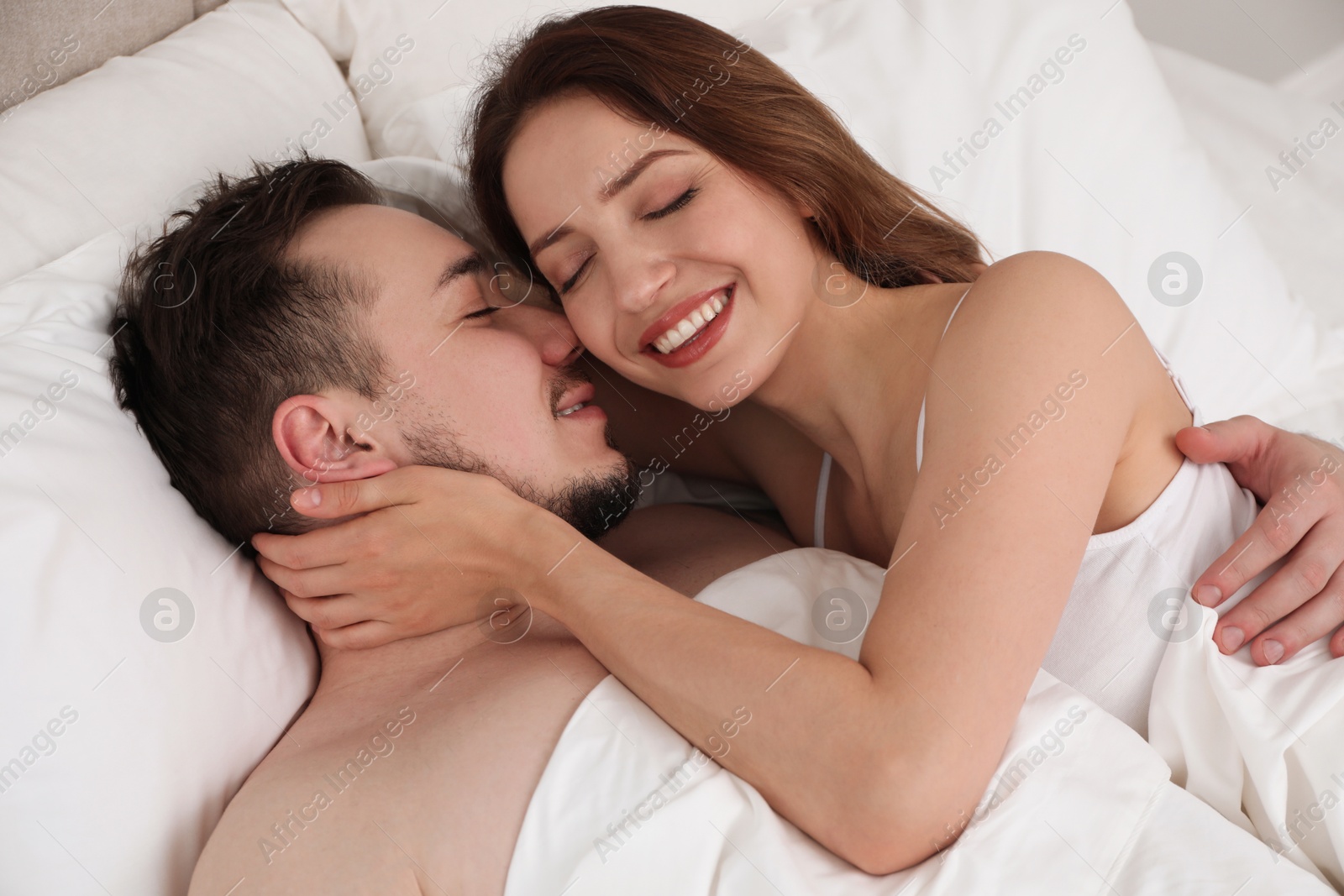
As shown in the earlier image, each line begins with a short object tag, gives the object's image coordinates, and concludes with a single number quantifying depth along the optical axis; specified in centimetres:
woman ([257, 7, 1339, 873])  113
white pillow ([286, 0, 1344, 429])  212
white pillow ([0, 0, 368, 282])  162
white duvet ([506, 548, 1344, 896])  111
